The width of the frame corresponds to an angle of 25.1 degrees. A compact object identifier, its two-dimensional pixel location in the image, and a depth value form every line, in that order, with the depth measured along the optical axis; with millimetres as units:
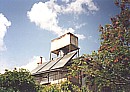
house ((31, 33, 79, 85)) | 29080
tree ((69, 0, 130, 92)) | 19031
